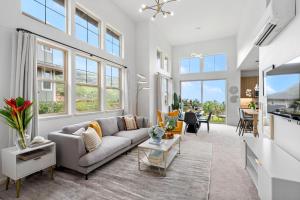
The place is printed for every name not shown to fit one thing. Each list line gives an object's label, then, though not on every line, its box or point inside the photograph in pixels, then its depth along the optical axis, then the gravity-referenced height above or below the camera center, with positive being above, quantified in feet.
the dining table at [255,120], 15.51 -2.24
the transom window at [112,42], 15.48 +6.24
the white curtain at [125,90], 16.83 +1.09
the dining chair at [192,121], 17.35 -2.53
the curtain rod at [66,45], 8.04 +3.89
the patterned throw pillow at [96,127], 10.37 -1.93
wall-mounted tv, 5.83 +0.48
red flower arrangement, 6.84 -0.82
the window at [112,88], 15.39 +1.23
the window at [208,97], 25.09 +0.45
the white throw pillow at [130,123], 14.02 -2.23
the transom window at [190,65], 26.43 +6.25
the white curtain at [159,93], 20.45 +0.91
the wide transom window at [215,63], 24.72 +6.26
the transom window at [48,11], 9.00 +5.82
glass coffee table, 8.60 -3.47
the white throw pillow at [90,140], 8.61 -2.40
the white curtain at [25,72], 7.79 +1.51
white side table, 6.66 -3.06
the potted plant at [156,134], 9.20 -2.13
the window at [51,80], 9.75 +1.39
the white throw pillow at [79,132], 9.01 -2.00
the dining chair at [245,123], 17.34 -2.81
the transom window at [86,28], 12.17 +6.24
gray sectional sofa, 7.95 -2.99
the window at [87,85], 12.27 +1.27
